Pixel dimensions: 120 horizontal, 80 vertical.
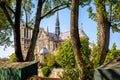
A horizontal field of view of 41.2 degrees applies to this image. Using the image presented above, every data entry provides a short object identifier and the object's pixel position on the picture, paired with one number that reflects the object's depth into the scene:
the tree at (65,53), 36.70
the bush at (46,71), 37.98
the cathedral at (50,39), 74.08
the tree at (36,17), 8.78
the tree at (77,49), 5.88
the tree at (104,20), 6.61
